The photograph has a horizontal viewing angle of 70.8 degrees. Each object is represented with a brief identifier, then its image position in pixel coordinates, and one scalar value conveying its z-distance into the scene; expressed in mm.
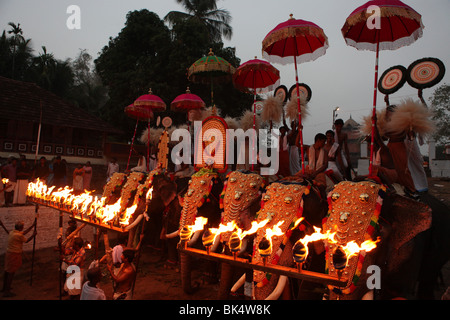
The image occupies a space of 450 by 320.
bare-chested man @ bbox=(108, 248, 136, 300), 4863
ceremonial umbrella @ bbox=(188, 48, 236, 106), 8195
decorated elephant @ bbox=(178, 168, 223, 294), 5984
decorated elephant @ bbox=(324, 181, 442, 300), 3641
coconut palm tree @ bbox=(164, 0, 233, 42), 25594
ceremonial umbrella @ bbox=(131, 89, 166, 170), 10117
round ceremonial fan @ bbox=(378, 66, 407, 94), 5629
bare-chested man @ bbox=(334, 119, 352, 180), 6371
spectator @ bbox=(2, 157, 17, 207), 11680
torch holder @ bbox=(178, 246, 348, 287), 2795
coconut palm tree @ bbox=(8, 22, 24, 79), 35594
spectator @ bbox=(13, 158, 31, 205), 11422
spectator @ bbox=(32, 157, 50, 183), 13094
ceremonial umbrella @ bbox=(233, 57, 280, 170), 7523
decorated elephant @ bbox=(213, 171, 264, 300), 4969
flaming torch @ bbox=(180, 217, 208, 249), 3496
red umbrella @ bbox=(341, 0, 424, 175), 4160
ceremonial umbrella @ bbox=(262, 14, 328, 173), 4980
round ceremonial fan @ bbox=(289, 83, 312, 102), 7602
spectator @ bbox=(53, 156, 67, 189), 14000
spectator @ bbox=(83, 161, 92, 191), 15727
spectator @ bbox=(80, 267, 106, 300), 4234
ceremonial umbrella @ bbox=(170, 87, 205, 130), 10328
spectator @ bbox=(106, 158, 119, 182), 14742
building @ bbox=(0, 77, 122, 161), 19734
